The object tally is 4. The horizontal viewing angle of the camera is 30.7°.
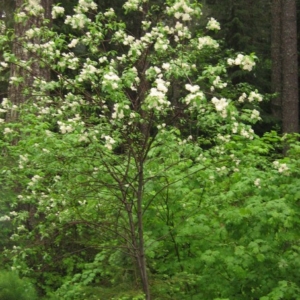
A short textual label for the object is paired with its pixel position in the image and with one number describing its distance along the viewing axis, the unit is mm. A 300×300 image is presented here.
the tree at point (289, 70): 16344
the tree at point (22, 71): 8758
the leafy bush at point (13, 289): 3490
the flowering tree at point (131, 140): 4633
